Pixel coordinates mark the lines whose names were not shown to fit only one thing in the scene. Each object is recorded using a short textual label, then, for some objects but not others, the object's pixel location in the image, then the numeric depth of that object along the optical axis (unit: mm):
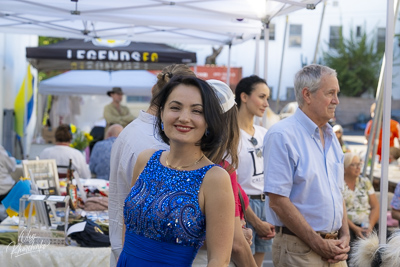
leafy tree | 40062
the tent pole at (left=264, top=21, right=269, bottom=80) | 7130
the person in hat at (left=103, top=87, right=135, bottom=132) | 11945
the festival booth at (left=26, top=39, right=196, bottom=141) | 11398
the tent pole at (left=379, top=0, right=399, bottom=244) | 4031
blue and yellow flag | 14656
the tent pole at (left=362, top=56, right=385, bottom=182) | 7011
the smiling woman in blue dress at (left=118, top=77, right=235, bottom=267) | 2287
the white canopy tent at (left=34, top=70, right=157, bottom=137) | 12805
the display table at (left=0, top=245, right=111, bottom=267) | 4633
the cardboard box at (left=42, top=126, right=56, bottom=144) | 13555
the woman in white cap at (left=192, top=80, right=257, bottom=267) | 2666
